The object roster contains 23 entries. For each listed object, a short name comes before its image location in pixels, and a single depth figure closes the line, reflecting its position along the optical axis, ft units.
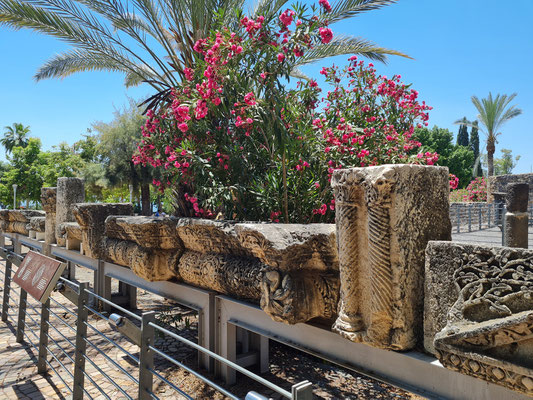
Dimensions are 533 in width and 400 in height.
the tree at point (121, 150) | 44.45
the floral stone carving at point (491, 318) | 3.75
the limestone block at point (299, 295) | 6.18
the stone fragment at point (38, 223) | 19.73
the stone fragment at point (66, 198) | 16.74
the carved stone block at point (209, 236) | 8.01
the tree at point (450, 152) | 91.97
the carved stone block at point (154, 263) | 9.99
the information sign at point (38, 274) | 9.27
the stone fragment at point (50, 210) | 18.02
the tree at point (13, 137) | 107.24
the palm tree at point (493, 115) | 58.75
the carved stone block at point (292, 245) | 6.21
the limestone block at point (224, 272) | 7.68
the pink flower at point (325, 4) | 9.32
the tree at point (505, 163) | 136.26
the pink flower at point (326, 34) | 9.19
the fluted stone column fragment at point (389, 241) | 4.86
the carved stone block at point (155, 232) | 9.69
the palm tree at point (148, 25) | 14.87
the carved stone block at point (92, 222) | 13.85
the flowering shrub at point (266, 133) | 9.71
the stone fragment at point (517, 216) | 14.70
